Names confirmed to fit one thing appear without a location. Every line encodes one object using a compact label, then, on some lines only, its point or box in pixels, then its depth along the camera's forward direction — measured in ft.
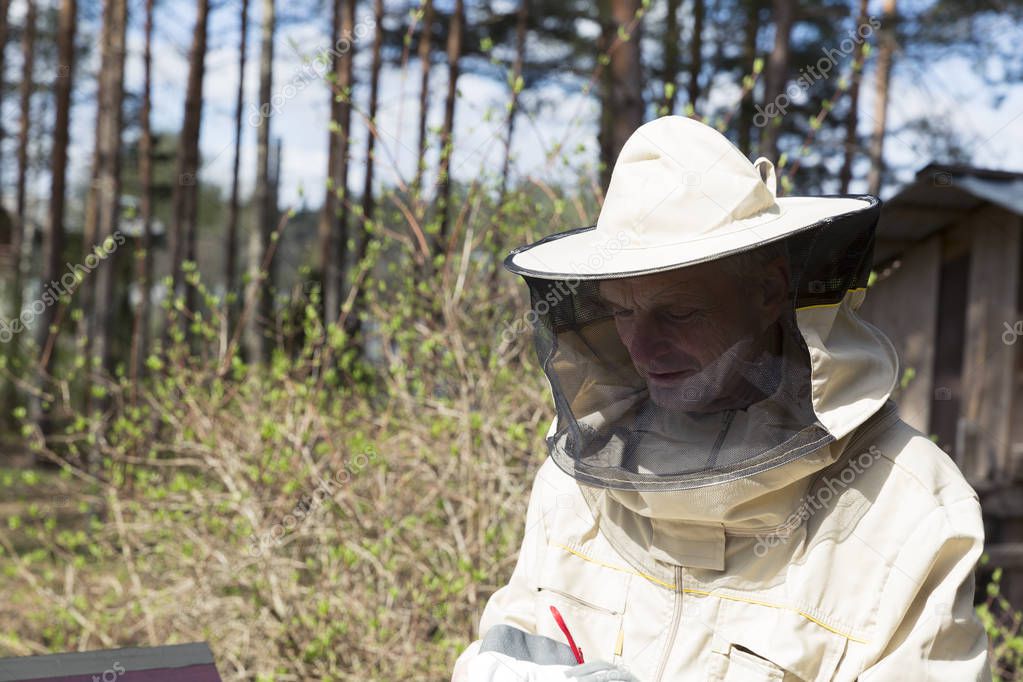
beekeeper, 5.59
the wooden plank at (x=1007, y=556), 25.64
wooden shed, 25.64
